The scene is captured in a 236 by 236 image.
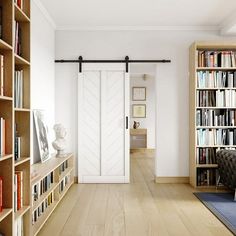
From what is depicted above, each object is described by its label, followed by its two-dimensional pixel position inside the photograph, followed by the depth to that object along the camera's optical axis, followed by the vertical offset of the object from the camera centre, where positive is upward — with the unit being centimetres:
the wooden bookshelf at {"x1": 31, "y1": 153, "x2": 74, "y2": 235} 237 -86
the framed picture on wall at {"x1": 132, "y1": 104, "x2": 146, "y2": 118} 829 +29
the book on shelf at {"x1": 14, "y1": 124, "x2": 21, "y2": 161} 196 -24
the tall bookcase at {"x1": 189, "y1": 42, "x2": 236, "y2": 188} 392 +19
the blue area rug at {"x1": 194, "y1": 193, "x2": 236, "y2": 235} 258 -114
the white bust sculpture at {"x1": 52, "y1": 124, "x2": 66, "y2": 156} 371 -34
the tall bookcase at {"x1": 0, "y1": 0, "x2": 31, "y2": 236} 176 +6
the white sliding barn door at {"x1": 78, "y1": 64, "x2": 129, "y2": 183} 420 -17
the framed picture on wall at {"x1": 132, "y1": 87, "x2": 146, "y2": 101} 830 +90
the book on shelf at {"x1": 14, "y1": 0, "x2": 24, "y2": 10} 199 +100
